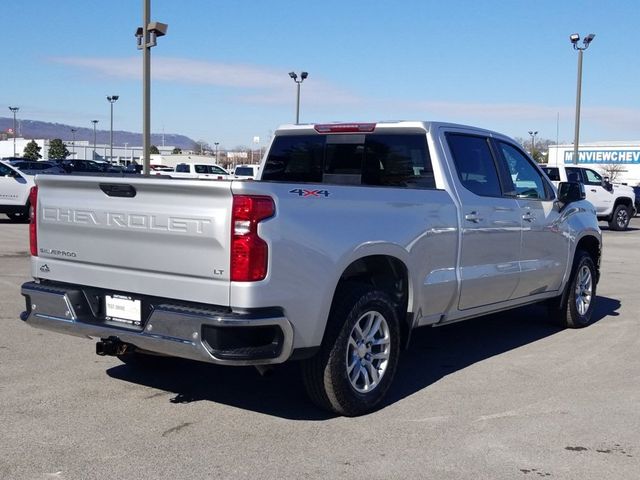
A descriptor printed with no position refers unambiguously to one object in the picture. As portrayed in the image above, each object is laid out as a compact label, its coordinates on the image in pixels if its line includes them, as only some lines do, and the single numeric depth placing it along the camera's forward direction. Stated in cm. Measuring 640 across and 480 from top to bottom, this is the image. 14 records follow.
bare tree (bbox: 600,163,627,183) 7162
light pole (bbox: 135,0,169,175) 1736
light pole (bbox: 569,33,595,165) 3014
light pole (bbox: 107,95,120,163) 6551
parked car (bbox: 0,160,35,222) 1998
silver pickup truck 445
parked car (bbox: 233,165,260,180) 3650
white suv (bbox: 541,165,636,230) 2423
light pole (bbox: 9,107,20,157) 10200
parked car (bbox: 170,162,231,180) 3650
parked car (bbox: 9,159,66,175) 3933
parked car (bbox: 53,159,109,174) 4193
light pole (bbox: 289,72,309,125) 3909
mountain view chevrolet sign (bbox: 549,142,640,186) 8056
